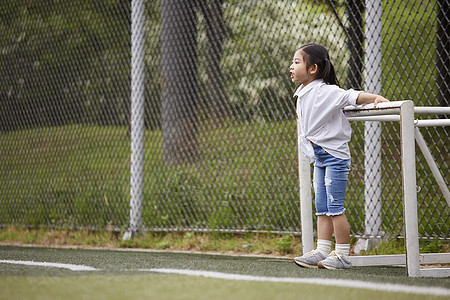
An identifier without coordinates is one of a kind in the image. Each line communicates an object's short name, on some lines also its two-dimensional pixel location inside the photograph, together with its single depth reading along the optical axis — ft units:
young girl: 25.89
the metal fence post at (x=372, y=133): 34.22
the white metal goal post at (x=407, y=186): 23.27
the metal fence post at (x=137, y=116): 42.60
